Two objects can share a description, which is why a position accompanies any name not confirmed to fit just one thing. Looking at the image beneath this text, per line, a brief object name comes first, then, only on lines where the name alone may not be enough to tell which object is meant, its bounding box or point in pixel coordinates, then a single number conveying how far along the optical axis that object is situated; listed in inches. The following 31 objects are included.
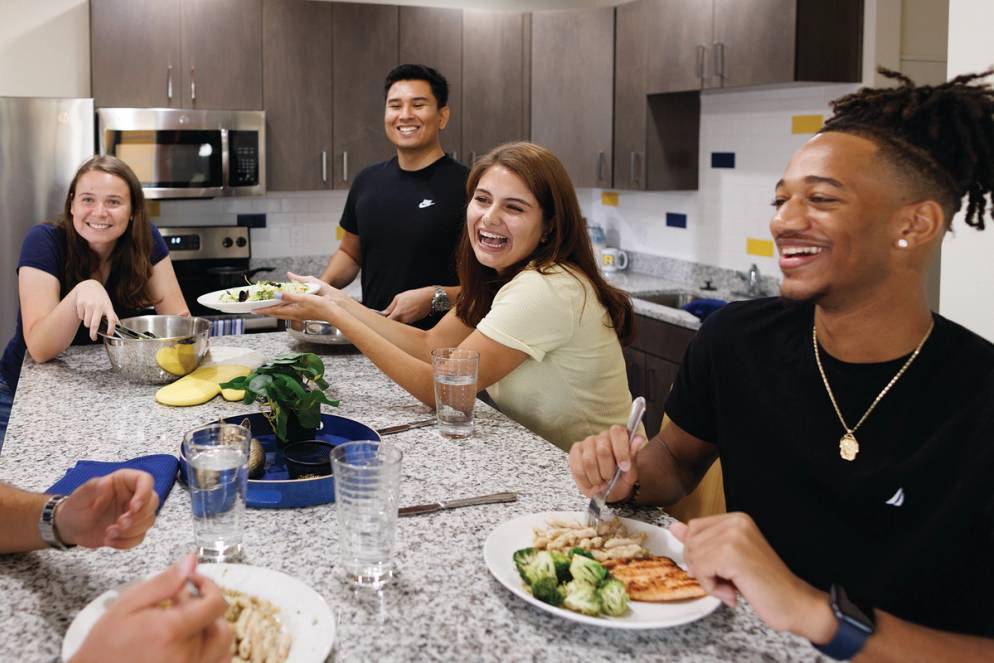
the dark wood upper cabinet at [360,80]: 187.5
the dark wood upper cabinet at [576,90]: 188.9
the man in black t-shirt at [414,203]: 138.3
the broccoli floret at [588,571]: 47.2
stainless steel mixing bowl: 91.0
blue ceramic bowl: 60.7
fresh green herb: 70.1
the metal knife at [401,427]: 77.7
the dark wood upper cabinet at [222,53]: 177.0
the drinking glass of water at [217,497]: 52.2
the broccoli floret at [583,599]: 45.9
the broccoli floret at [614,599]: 45.9
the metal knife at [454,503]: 59.9
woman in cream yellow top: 84.4
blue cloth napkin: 63.2
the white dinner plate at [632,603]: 45.3
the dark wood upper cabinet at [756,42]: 145.0
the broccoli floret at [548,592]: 46.7
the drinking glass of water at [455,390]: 76.7
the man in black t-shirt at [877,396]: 50.6
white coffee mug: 206.2
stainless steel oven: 185.3
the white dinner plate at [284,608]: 42.0
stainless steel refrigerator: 164.2
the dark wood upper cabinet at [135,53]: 172.7
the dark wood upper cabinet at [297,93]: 182.4
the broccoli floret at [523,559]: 48.8
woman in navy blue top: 101.0
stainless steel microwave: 171.6
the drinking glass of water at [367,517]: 50.4
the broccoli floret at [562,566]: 48.1
